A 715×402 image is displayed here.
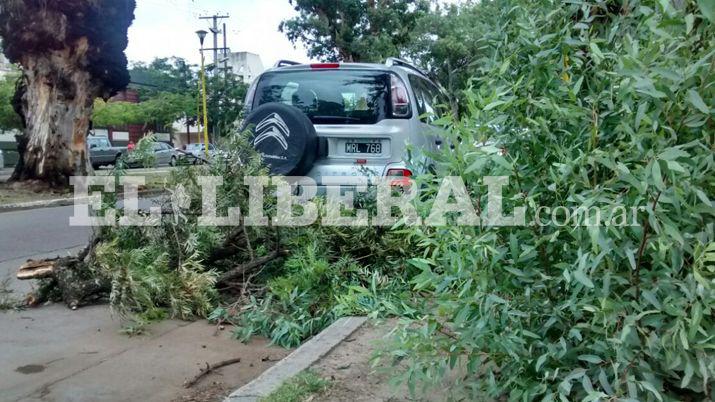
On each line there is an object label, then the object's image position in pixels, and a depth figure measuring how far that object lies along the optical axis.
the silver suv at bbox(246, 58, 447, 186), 5.93
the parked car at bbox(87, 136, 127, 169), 35.56
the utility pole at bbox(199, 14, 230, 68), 45.40
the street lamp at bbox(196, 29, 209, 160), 26.55
